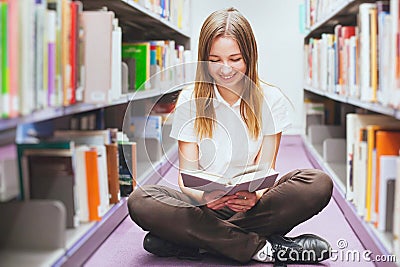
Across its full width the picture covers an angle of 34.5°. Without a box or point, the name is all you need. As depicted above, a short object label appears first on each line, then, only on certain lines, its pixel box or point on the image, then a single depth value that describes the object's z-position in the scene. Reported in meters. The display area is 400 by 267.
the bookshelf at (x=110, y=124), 1.59
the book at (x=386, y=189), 1.80
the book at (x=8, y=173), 1.63
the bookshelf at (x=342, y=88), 1.83
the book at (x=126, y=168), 2.56
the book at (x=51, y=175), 1.76
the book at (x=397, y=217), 1.64
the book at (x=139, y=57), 3.20
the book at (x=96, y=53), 1.90
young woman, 1.93
